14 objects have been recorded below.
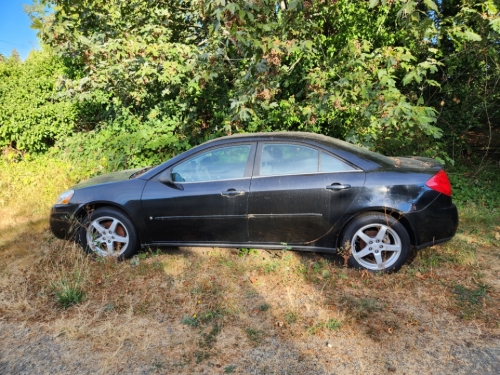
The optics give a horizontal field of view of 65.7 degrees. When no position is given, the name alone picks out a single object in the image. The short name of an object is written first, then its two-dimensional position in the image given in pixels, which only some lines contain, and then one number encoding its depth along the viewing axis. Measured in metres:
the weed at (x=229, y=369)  2.65
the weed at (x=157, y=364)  2.71
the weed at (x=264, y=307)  3.38
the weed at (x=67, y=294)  3.54
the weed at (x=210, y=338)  2.93
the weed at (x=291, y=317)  3.19
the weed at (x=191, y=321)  3.19
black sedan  3.80
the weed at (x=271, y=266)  4.01
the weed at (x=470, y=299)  3.22
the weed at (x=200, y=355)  2.77
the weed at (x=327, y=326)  3.05
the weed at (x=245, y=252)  4.45
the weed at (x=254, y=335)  2.99
